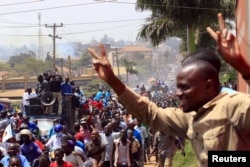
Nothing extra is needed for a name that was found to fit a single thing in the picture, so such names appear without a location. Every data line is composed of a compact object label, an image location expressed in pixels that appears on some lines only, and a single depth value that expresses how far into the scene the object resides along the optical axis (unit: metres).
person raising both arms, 2.54
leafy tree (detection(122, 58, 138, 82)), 85.94
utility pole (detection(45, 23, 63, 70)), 58.45
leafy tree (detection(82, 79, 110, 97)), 70.88
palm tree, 24.17
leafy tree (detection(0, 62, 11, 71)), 161.82
